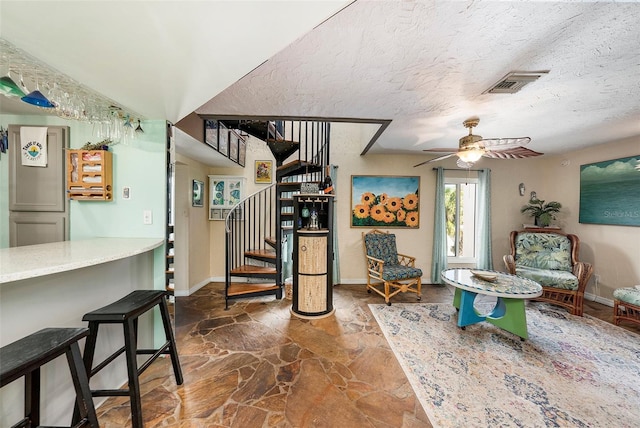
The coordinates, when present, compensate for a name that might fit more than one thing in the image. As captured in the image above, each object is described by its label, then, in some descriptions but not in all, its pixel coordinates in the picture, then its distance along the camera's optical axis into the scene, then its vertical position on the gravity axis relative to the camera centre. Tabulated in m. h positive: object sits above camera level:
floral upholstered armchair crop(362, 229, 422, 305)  3.47 -0.90
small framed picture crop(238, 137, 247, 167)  3.91 +1.02
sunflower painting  4.32 +0.20
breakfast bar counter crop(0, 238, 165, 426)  1.12 -0.53
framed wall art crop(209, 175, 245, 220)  4.19 +0.30
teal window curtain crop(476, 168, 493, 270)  4.24 -0.21
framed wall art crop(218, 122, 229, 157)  3.09 +0.99
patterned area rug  1.59 -1.38
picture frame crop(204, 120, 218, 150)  2.74 +0.95
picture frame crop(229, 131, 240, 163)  3.47 +1.02
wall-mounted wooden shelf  1.88 +0.28
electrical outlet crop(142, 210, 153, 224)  2.01 -0.04
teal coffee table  2.43 -0.91
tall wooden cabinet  2.97 -0.70
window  4.52 -0.15
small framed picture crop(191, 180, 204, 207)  3.73 +0.27
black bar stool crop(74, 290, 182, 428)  1.30 -0.78
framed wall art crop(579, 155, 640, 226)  3.16 +0.33
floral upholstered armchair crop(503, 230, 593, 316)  3.08 -0.78
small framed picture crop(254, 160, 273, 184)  4.23 +0.72
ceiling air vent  1.68 +1.02
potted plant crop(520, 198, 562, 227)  3.91 +0.06
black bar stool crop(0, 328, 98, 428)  0.91 -0.62
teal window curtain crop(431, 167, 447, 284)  4.27 -0.41
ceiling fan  2.24 +0.70
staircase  3.32 -0.14
